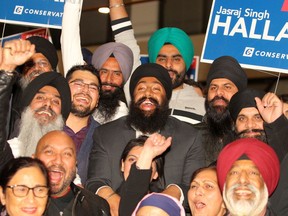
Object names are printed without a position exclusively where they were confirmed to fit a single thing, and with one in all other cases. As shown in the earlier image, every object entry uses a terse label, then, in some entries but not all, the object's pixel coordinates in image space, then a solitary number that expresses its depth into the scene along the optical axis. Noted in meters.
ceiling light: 13.26
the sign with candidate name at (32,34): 10.22
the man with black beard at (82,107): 7.63
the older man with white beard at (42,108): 7.36
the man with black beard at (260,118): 6.97
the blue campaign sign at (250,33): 8.07
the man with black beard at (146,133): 7.21
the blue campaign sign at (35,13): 8.93
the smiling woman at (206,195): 6.60
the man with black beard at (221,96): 7.76
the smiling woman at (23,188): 5.94
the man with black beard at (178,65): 8.28
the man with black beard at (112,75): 8.29
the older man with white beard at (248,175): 6.24
